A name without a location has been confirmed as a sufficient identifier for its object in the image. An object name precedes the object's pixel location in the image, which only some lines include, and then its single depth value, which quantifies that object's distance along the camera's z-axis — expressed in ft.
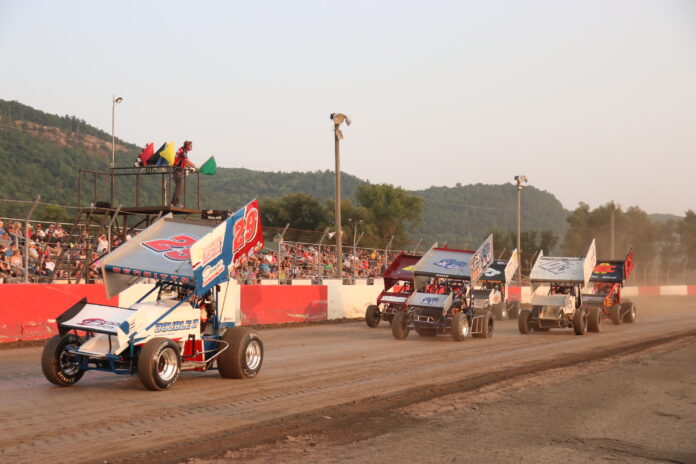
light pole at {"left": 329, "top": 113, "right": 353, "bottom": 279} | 90.96
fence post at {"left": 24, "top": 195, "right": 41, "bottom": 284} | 54.13
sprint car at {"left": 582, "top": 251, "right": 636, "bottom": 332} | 84.64
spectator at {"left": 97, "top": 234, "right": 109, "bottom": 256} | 65.77
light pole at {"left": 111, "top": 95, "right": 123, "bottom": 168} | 97.15
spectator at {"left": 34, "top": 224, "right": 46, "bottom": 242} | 60.53
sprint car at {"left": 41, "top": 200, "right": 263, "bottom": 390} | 32.01
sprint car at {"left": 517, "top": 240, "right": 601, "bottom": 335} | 69.77
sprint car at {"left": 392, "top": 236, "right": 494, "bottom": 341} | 61.87
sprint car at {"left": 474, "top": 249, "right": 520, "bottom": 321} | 93.76
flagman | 65.92
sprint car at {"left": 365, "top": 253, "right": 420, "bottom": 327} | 75.72
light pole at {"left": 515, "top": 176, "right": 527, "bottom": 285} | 148.77
